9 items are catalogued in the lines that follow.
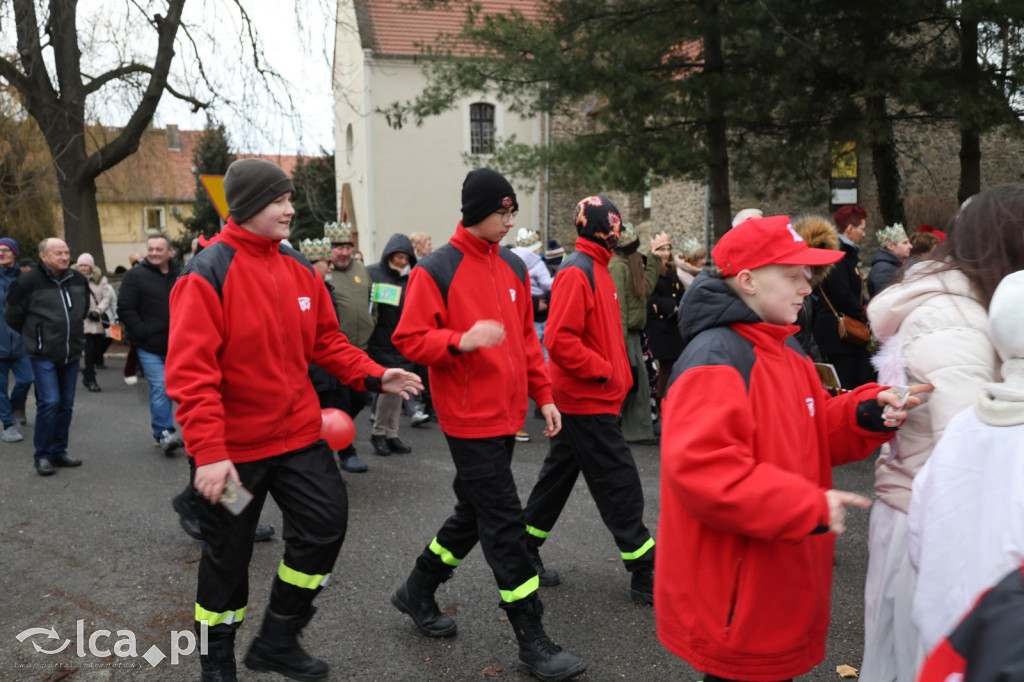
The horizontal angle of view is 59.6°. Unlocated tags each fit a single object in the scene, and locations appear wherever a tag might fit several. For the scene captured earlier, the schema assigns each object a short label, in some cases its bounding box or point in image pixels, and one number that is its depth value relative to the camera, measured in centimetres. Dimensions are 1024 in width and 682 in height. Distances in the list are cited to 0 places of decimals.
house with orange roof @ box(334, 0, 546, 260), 3008
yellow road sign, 775
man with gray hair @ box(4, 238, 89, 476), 770
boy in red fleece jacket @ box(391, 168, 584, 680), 374
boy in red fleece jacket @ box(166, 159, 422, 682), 335
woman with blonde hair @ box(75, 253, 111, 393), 1295
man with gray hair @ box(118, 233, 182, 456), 763
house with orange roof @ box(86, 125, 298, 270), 2969
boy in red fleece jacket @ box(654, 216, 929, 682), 220
